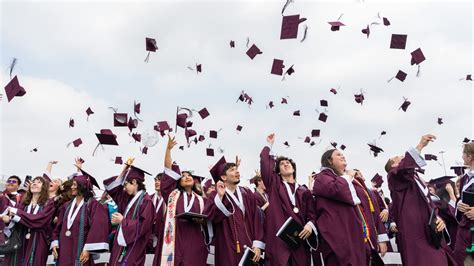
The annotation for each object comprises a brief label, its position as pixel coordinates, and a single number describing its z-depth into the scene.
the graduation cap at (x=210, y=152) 9.87
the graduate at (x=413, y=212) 5.57
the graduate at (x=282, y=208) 5.63
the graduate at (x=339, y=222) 5.18
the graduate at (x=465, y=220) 5.78
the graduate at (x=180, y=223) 6.27
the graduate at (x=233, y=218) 6.18
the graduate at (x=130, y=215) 6.51
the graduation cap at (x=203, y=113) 9.78
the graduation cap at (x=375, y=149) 8.39
